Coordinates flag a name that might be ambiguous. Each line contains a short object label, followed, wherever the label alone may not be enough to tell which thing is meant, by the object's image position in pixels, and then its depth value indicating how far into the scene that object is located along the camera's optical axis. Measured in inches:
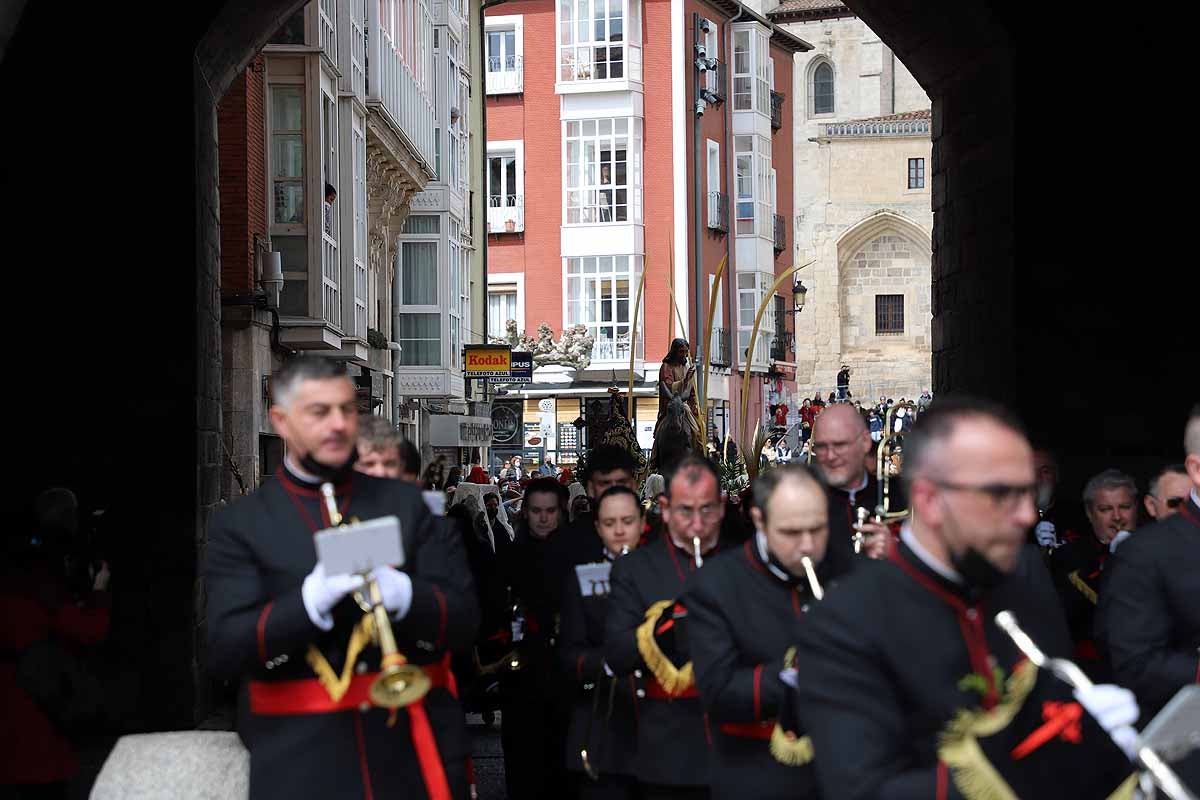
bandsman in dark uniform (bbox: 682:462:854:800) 216.1
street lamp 1429.4
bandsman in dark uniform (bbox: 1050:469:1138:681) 335.3
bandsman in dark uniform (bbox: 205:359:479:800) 196.5
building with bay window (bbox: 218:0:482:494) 810.8
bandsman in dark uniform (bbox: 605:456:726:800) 257.0
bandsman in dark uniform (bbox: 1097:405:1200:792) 214.8
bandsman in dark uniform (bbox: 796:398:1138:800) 143.3
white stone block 239.5
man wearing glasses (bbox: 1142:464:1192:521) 303.6
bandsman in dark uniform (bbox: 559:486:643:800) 284.4
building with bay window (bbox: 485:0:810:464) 1883.6
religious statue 749.3
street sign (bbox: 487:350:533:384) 1216.2
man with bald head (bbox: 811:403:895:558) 296.5
